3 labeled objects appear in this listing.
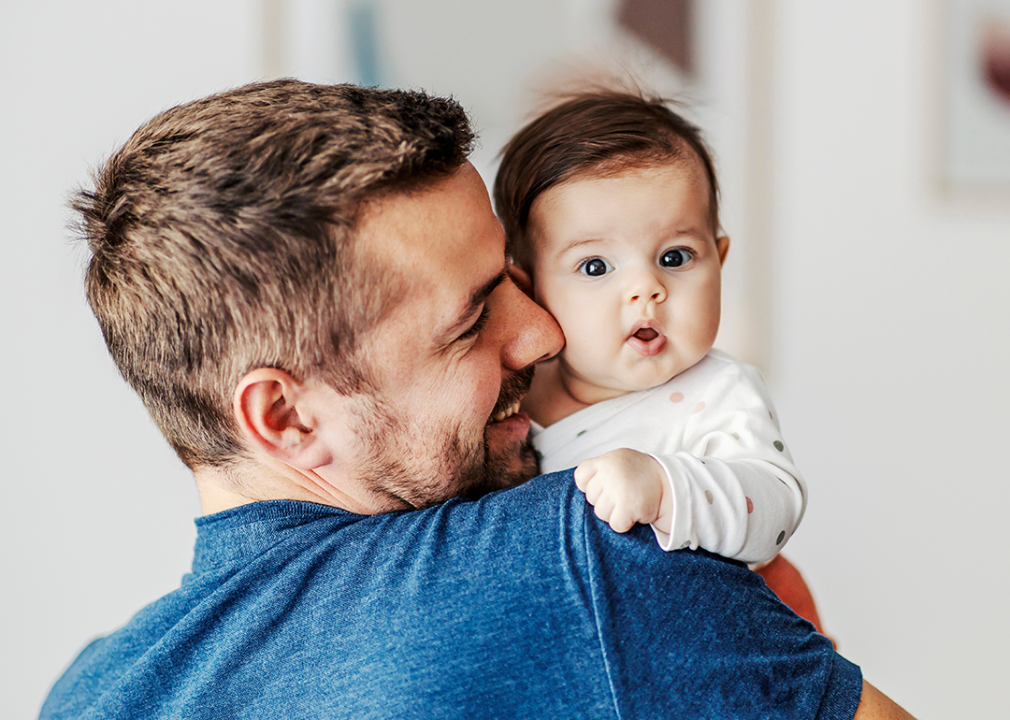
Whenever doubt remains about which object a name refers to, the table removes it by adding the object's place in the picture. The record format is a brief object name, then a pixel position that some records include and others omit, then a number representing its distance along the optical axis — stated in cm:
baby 110
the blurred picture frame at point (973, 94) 249
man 81
